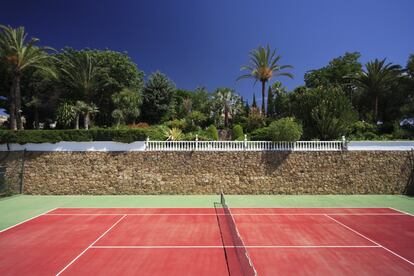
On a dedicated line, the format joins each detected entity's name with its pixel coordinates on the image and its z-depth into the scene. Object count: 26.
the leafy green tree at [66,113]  32.81
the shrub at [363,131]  29.63
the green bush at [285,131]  23.22
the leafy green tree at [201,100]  44.66
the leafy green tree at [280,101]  39.94
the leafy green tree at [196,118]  38.18
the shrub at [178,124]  35.09
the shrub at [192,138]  26.86
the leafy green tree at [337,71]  45.22
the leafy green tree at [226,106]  43.44
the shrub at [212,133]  30.08
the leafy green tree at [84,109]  33.00
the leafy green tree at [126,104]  36.19
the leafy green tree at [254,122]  34.97
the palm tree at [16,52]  27.11
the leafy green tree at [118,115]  35.41
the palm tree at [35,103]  36.62
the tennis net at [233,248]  9.54
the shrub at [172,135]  26.34
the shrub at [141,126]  33.03
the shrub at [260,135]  28.51
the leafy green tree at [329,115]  25.50
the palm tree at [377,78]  35.72
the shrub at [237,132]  31.94
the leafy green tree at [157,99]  42.09
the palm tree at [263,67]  38.78
